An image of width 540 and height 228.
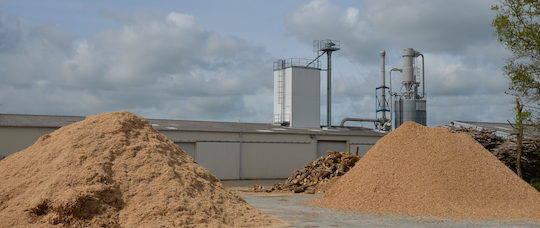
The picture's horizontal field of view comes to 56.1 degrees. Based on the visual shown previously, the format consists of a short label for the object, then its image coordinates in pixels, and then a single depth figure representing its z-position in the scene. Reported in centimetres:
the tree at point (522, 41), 1862
